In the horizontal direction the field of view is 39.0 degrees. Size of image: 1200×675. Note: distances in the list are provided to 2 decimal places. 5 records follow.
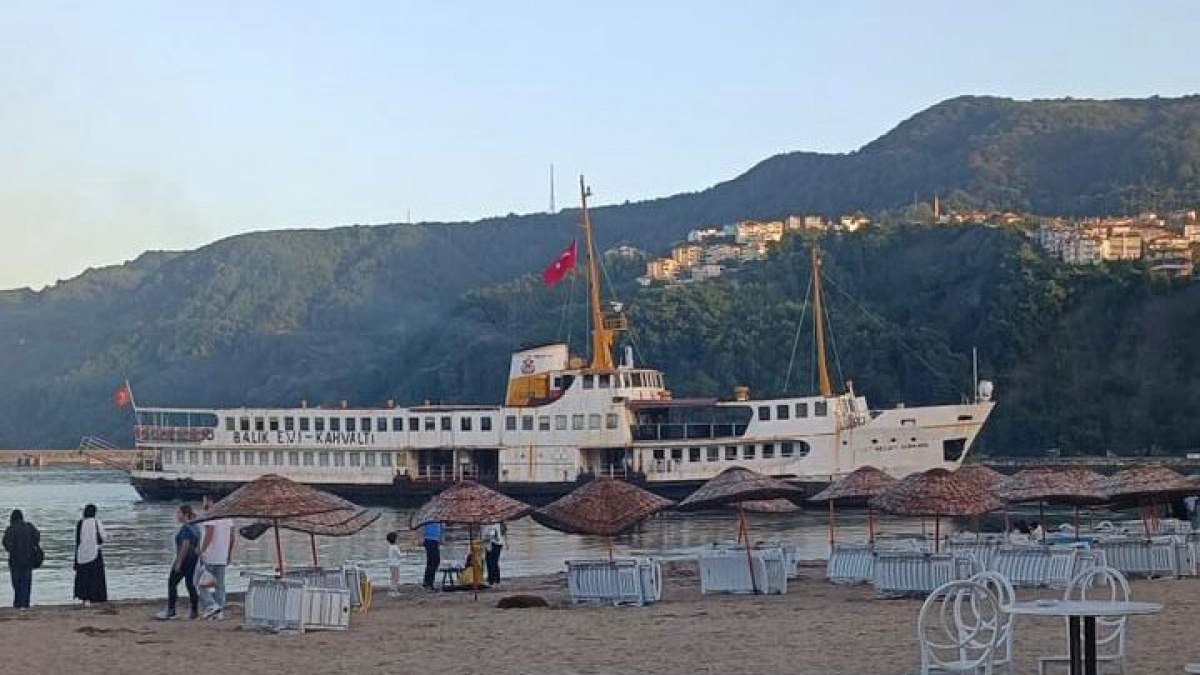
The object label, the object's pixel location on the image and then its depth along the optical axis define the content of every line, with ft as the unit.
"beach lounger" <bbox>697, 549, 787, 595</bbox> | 66.74
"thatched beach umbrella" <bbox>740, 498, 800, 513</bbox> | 81.40
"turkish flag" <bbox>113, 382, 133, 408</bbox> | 209.67
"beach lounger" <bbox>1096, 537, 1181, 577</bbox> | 67.51
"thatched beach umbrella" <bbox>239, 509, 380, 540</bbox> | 68.69
